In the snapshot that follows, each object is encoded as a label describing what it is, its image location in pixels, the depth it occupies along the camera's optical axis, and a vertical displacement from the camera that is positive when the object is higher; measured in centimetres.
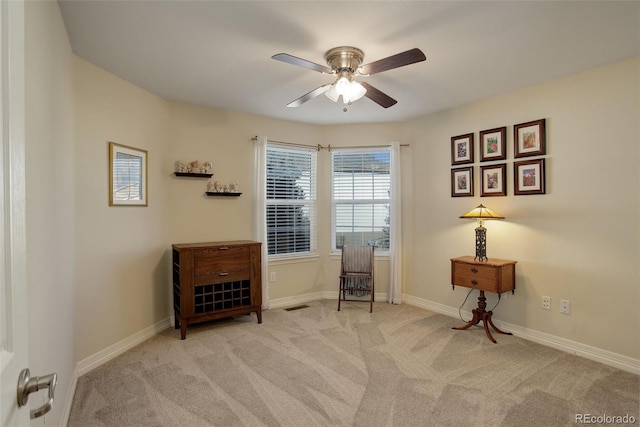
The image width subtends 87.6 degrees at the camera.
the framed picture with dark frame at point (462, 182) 367 +32
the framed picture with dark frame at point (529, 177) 309 +31
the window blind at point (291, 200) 432 +15
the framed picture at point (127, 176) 287 +33
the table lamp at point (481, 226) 325 -16
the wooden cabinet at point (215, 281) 322 -70
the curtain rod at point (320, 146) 432 +88
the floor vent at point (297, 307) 414 -122
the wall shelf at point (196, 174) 356 +40
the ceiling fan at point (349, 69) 210 +94
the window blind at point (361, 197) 455 +19
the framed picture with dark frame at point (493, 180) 338 +31
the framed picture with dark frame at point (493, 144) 337 +68
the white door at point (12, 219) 64 -1
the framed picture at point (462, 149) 367 +69
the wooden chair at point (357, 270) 420 -76
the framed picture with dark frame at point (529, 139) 309 +68
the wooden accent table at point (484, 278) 310 -65
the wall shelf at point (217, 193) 377 +21
